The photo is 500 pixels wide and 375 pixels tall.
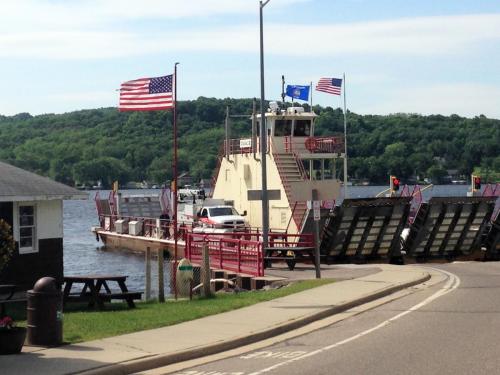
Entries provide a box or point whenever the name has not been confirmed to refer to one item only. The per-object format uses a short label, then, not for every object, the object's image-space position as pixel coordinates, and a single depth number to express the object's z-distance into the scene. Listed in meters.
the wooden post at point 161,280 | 21.67
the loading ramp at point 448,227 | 35.33
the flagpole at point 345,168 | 46.42
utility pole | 28.30
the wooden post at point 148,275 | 26.55
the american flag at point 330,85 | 49.12
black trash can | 13.45
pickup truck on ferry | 44.38
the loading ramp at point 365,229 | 33.22
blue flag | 49.34
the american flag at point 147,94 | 26.62
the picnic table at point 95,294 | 19.50
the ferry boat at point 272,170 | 44.16
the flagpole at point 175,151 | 23.90
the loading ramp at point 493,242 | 37.69
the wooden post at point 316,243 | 23.81
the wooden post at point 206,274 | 21.63
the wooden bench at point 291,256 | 28.20
